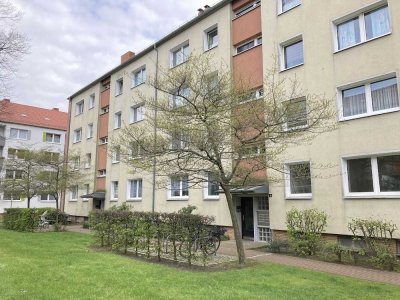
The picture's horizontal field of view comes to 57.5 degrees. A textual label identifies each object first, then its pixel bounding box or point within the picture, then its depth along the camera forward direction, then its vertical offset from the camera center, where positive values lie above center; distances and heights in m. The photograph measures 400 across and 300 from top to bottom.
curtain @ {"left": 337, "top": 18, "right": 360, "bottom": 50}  13.81 +6.66
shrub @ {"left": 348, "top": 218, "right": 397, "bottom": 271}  10.33 -0.93
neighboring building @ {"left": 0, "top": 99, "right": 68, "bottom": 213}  47.44 +10.65
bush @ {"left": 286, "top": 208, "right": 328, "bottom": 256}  12.44 -0.72
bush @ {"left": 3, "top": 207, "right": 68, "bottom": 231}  21.03 -0.50
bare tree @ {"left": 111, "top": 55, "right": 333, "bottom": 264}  9.85 +2.21
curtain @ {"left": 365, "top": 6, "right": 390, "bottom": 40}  12.98 +6.66
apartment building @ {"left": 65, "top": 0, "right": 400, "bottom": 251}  12.46 +4.37
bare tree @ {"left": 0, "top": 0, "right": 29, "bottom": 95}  14.70 +6.64
